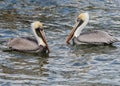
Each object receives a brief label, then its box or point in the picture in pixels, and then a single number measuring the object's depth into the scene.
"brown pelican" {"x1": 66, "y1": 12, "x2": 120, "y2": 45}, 15.54
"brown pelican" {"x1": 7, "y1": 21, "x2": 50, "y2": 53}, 14.68
